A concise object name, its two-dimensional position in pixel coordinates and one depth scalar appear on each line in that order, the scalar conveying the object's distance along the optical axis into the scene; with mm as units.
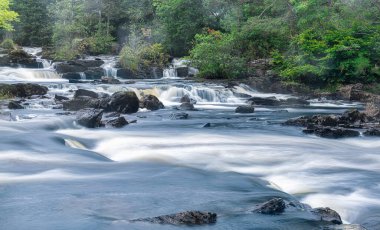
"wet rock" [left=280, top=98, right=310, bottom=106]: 22547
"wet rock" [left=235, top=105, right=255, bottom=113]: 19755
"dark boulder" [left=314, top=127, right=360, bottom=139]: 13924
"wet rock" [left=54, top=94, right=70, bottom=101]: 20859
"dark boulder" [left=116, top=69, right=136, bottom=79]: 31203
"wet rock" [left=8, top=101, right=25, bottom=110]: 18516
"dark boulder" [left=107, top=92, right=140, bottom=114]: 18594
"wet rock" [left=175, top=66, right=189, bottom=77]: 32000
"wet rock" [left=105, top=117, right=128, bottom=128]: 15432
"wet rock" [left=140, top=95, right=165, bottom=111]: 20281
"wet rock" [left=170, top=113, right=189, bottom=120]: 17764
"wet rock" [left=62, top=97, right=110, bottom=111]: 18391
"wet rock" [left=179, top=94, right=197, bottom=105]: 23047
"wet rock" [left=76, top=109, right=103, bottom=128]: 15117
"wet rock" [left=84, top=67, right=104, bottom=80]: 30172
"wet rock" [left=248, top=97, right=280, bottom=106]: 22141
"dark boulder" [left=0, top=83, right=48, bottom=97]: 21625
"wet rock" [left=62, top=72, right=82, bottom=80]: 29731
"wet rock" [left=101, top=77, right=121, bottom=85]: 26766
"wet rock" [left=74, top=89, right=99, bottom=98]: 20734
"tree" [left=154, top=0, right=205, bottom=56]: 36469
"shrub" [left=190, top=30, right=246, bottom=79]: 28766
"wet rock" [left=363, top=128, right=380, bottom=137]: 14188
